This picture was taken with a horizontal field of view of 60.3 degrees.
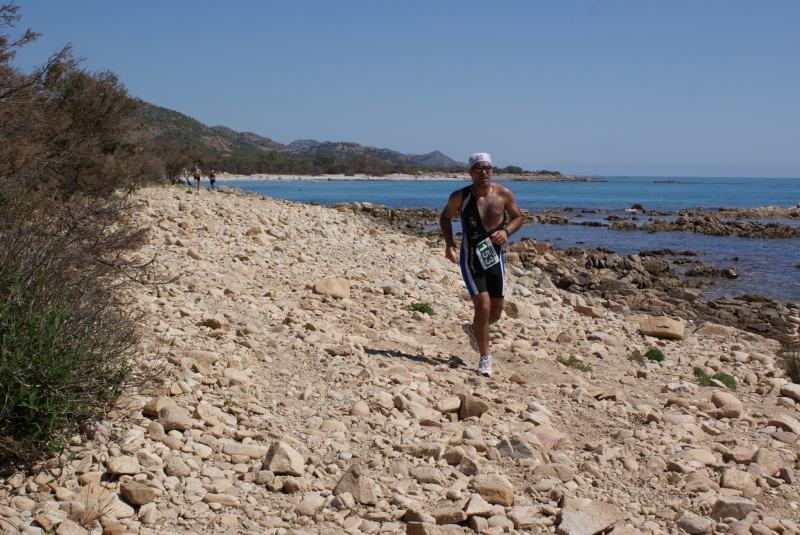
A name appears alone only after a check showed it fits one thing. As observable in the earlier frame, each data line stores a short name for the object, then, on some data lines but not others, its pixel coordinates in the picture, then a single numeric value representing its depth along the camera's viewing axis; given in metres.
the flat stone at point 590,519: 3.56
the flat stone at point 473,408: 5.04
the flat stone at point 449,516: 3.64
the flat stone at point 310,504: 3.62
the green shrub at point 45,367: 3.34
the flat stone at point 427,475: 4.04
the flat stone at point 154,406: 4.20
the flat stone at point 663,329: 9.52
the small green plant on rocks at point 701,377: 7.11
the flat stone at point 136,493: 3.43
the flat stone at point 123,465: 3.59
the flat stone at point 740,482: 4.21
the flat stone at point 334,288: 8.73
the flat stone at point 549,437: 4.64
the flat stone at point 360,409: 4.86
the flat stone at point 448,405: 5.09
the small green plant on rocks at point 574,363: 7.06
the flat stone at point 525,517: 3.65
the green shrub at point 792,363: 7.77
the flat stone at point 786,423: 5.44
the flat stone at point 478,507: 3.68
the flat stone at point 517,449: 4.39
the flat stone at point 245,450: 4.08
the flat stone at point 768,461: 4.52
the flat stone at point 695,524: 3.71
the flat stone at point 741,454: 4.71
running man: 6.21
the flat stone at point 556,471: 4.17
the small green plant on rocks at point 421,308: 8.72
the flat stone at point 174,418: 4.12
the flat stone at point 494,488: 3.84
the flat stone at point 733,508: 3.84
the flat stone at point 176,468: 3.75
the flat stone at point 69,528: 3.09
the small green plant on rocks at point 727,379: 7.21
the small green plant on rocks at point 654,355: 8.14
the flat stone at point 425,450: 4.31
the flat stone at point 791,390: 6.86
